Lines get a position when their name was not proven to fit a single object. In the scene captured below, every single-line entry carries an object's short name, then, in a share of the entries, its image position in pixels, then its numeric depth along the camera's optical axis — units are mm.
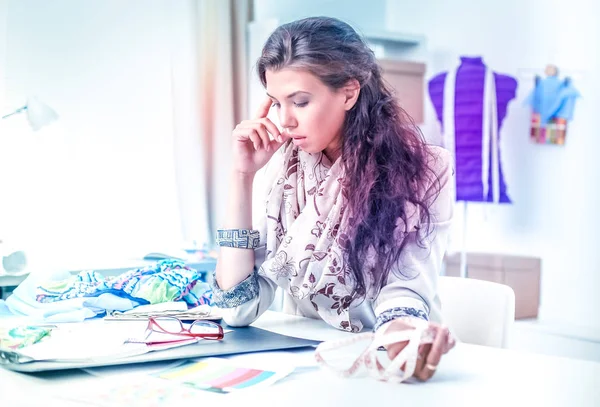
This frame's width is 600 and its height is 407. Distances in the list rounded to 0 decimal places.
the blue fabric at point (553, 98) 3123
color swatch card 955
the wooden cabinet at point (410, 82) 3463
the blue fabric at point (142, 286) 1528
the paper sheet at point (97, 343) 1049
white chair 1406
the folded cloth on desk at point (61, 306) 1384
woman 1291
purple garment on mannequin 3182
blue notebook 1001
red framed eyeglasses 1198
